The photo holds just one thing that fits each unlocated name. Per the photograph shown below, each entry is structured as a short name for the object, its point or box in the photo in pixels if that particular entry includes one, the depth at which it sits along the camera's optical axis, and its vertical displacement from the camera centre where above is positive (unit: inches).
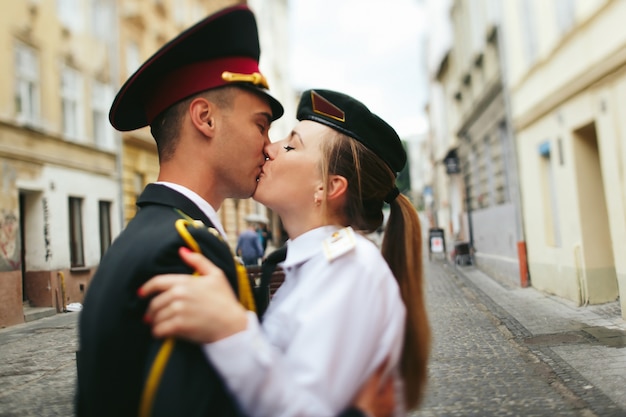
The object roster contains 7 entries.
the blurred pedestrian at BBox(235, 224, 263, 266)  637.3 +15.1
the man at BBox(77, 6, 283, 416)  55.3 +8.9
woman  55.2 -3.0
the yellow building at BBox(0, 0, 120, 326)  500.4 +113.8
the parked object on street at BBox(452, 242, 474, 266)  719.7 -6.5
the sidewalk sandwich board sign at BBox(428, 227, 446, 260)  797.2 +11.3
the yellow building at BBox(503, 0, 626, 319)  312.2 +61.7
